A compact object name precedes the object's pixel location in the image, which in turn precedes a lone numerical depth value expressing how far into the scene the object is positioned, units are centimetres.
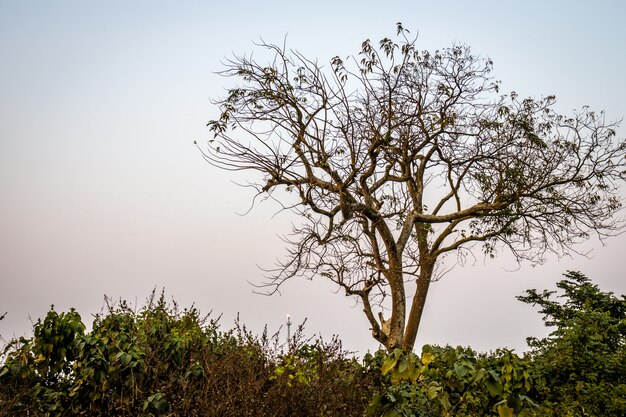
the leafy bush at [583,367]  693
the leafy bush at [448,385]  351
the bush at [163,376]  502
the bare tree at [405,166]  965
